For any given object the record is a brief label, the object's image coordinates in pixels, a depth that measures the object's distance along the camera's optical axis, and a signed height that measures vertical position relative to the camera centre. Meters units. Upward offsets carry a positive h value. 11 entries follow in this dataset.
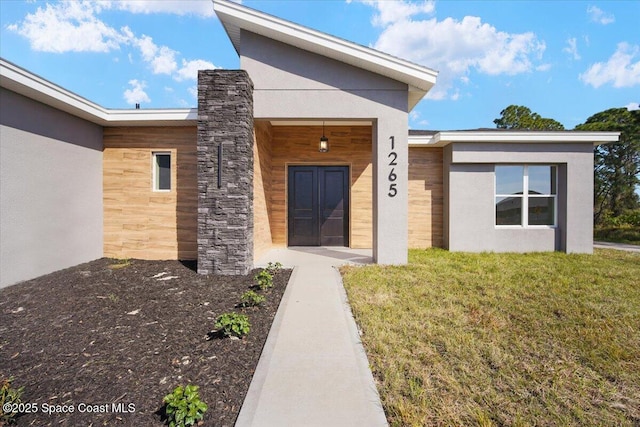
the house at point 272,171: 5.59 +1.01
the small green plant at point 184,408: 1.86 -1.33
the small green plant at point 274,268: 5.70 -1.21
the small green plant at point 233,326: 3.13 -1.29
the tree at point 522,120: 21.95 +7.71
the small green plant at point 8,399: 1.96 -1.42
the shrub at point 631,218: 13.66 -0.30
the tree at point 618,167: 15.67 +2.61
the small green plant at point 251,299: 4.04 -1.27
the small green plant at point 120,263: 6.17 -1.22
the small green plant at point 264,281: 4.74 -1.20
